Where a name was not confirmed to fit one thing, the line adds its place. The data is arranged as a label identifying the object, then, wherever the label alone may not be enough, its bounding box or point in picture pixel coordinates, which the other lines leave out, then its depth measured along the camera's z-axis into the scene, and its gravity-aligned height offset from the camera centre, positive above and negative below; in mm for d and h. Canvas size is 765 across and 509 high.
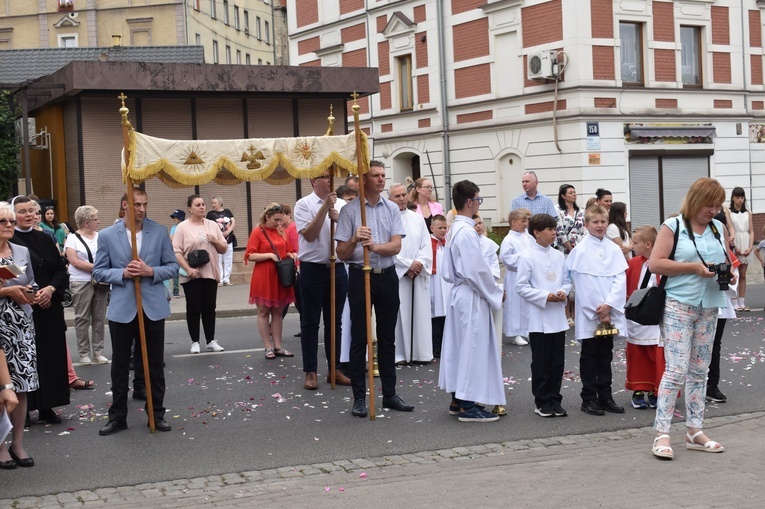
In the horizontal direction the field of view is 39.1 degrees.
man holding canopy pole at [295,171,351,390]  10180 -604
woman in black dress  8617 -759
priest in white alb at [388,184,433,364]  11828 -964
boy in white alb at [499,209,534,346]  11281 -642
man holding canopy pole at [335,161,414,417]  9070 -612
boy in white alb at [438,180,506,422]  8570 -948
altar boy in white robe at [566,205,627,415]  8844 -841
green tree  25828 +1873
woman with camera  7246 -703
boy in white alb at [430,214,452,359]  12594 -987
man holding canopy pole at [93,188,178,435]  8586 -691
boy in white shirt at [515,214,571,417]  8789 -910
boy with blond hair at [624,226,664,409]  8953 -1333
